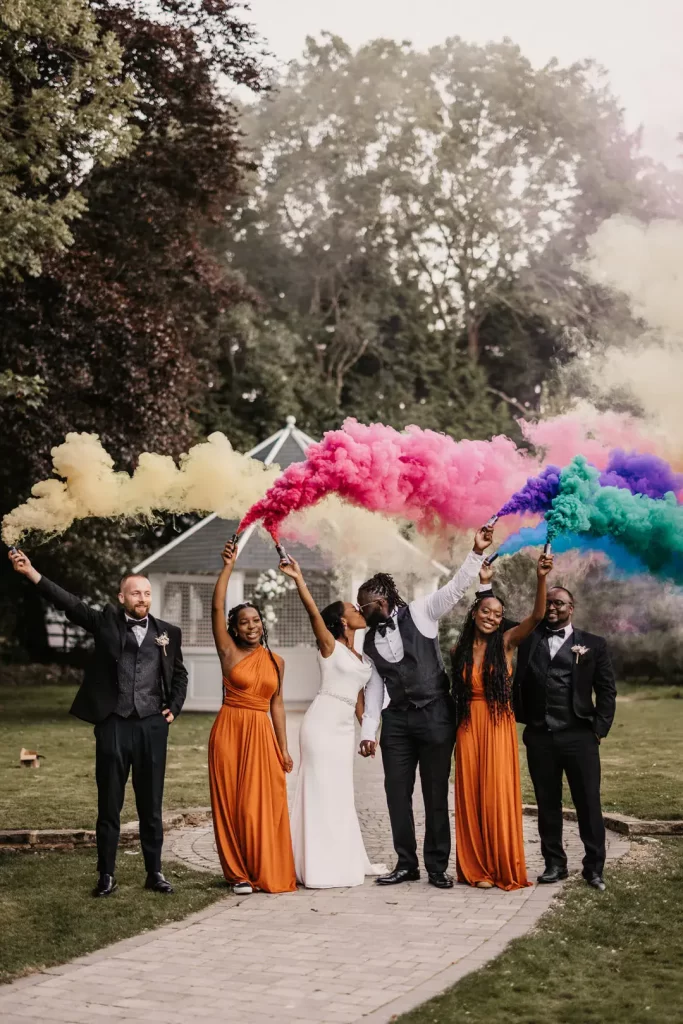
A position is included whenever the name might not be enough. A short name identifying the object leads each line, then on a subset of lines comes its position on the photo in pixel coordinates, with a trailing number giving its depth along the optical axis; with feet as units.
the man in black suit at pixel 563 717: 28.55
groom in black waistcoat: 29.53
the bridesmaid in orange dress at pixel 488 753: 28.43
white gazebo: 76.64
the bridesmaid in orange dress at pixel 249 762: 28.60
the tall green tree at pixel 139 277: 66.18
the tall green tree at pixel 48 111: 55.36
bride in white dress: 29.35
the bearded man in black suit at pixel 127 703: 28.48
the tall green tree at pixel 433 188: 125.90
